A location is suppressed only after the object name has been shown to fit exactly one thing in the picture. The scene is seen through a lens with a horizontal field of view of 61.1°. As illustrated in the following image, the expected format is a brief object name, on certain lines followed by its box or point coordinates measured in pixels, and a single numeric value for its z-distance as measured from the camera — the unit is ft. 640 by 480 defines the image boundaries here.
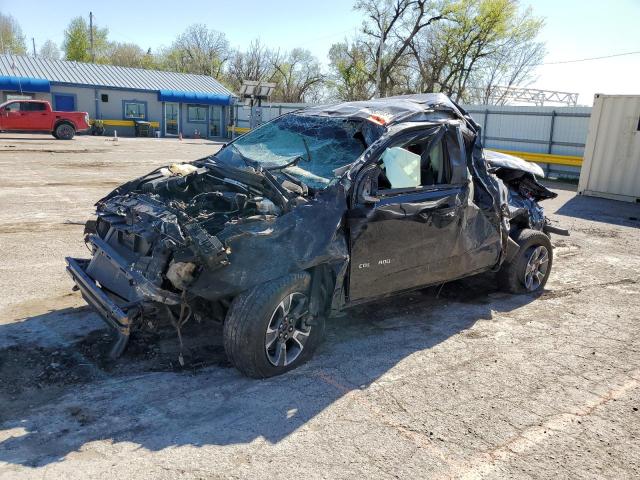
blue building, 109.60
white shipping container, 45.88
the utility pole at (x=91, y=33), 196.72
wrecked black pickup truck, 11.75
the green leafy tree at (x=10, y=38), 206.90
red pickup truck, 84.38
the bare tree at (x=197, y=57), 198.08
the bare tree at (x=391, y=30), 123.44
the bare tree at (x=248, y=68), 187.73
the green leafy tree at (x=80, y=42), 203.62
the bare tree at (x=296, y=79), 175.52
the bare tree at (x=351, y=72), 141.28
